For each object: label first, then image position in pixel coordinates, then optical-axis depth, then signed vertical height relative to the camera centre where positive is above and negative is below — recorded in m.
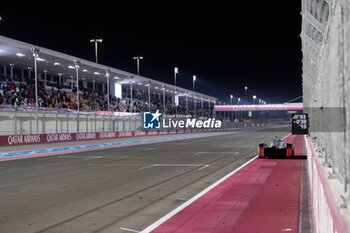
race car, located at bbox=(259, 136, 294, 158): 20.17 -1.53
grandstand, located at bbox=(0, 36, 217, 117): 38.19 +6.42
